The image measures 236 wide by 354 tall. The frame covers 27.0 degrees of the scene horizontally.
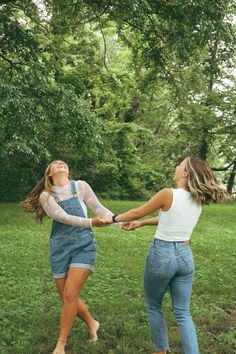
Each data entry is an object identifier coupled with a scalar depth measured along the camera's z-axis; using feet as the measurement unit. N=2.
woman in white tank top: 13.83
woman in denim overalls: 15.93
